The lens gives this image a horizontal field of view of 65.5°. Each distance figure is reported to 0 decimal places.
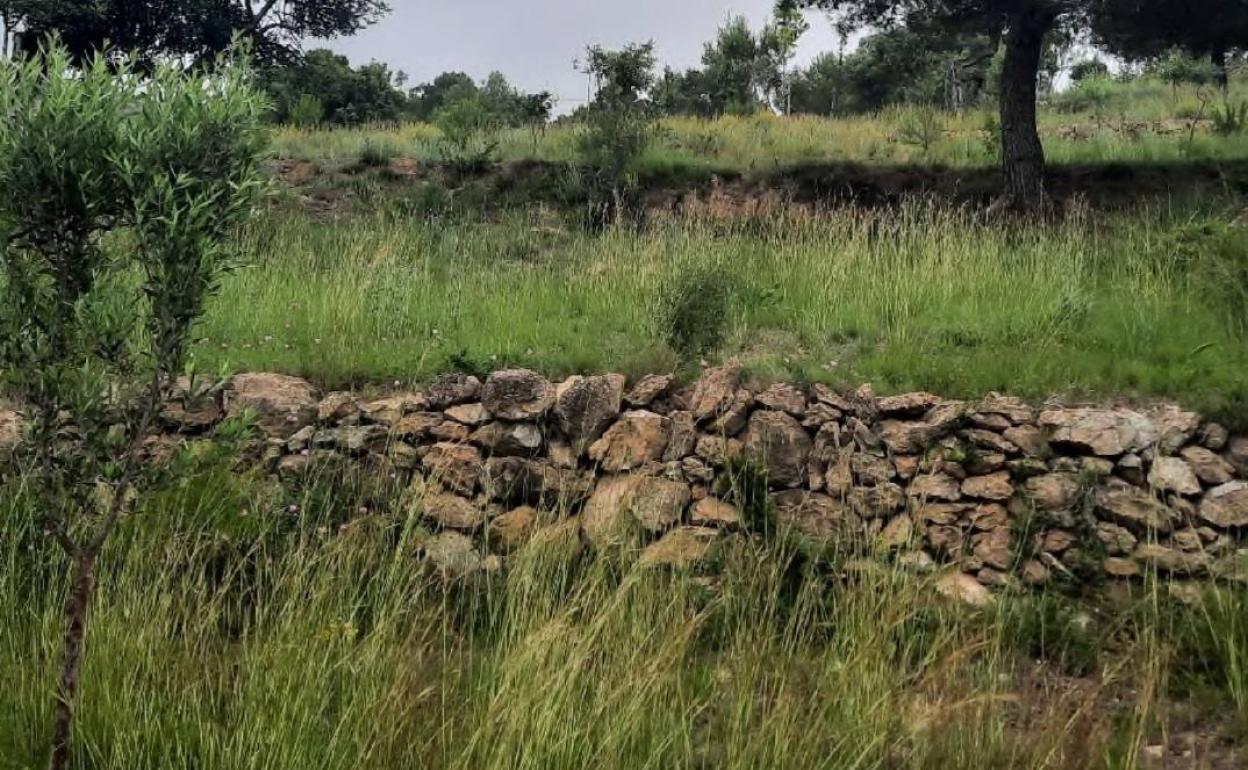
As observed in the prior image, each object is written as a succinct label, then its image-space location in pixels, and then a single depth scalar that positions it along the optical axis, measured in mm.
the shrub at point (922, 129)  14332
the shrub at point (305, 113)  19203
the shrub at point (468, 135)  14039
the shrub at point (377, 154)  14234
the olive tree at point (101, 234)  2865
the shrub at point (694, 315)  6383
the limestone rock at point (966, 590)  4570
